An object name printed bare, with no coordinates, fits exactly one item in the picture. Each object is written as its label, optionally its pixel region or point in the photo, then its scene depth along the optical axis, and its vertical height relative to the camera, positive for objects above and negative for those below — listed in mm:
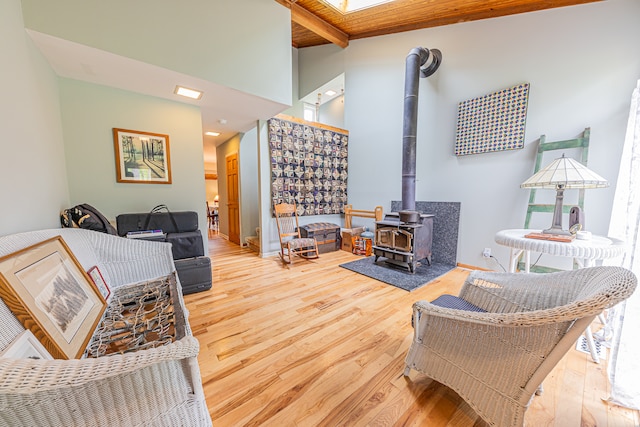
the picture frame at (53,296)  898 -513
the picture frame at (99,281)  1440 -622
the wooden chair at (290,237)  3586 -829
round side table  1437 -392
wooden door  4711 -210
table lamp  1611 +84
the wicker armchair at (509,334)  800 -676
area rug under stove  2756 -1159
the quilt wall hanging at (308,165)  3855 +487
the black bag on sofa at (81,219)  1998 -272
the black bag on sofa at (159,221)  2586 -396
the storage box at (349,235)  4223 -887
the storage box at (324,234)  4047 -831
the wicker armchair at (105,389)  524 -580
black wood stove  3012 -372
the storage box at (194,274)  2396 -937
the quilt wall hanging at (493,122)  2740 +926
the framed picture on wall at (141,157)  2658 +418
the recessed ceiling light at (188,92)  2623 +1205
